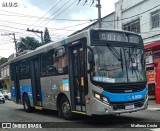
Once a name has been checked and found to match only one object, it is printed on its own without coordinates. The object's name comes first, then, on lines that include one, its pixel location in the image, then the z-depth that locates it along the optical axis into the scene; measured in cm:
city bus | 905
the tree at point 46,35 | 6424
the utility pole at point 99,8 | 2028
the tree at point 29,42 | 5977
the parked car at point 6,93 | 3631
